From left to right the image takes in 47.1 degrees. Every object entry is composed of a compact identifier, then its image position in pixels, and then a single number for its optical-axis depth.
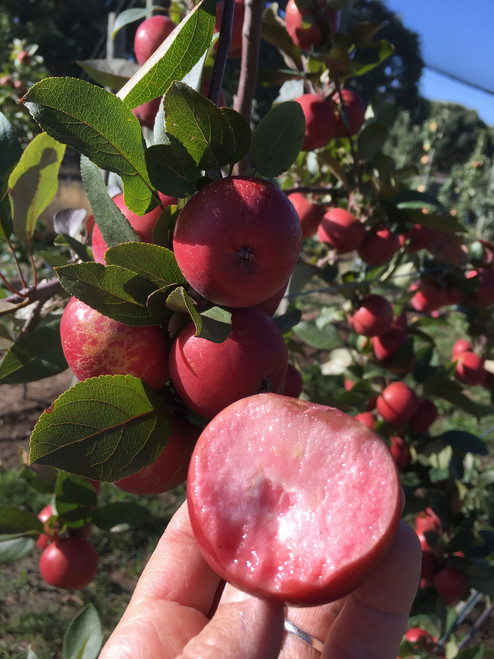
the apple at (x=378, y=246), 0.39
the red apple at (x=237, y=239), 0.16
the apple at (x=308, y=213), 0.40
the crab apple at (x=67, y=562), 0.39
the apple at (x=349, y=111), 0.38
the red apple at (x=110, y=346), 0.17
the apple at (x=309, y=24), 0.34
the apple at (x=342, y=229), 0.38
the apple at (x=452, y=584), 0.42
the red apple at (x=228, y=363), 0.16
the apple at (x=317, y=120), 0.33
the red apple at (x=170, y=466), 0.18
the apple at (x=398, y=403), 0.42
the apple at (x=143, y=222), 0.19
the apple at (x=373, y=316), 0.44
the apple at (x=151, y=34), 0.28
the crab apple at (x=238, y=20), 0.30
